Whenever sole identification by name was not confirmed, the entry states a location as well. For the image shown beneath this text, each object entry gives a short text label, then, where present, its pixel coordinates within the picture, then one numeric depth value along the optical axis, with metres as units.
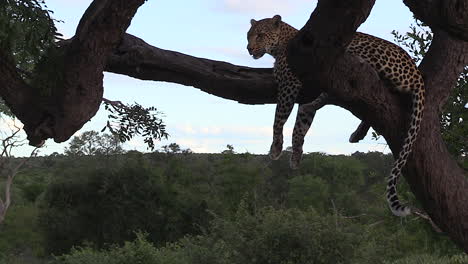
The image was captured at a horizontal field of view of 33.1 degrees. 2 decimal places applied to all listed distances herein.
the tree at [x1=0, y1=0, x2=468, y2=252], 5.80
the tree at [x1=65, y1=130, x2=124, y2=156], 47.09
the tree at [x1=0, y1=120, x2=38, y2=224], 36.38
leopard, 6.82
